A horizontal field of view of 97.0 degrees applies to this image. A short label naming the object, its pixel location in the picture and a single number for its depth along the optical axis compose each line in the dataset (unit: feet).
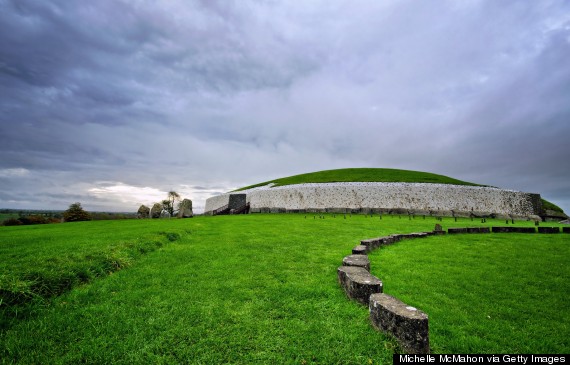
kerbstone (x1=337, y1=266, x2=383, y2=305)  14.64
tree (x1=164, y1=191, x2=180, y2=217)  182.60
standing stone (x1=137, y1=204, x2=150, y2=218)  116.26
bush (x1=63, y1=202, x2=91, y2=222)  91.59
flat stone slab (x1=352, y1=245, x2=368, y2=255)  24.31
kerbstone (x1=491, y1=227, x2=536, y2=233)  52.14
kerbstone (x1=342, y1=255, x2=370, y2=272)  19.14
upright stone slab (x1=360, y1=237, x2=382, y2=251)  29.79
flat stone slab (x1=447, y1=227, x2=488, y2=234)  47.93
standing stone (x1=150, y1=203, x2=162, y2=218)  110.64
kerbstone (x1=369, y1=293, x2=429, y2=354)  10.44
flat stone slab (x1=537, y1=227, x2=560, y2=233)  52.19
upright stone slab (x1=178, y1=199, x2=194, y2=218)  98.89
